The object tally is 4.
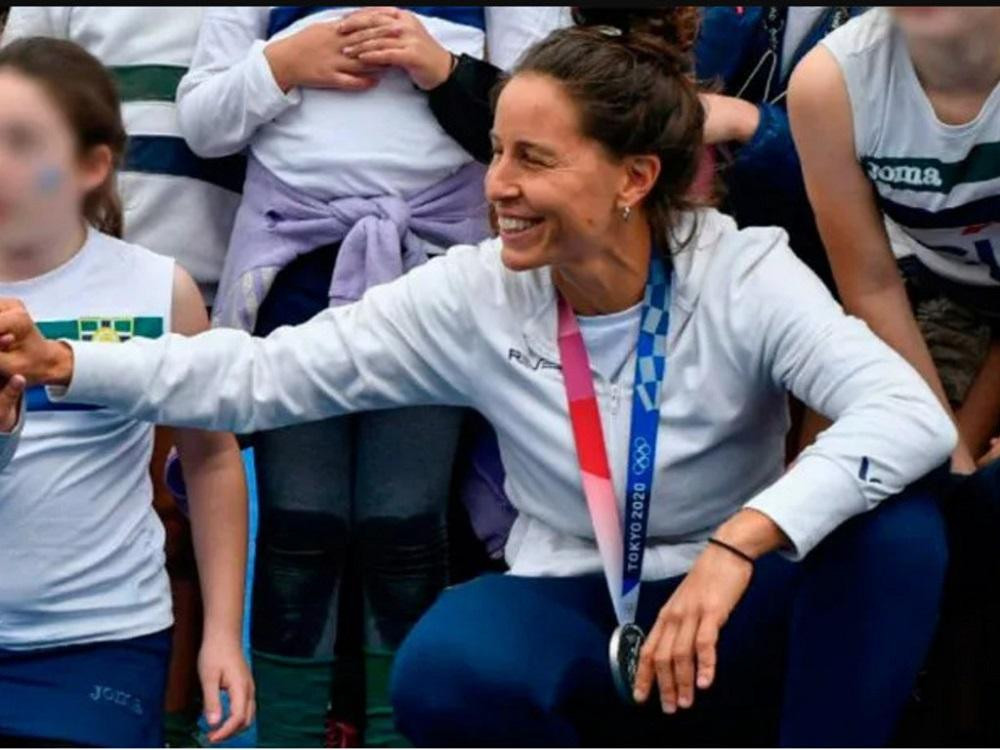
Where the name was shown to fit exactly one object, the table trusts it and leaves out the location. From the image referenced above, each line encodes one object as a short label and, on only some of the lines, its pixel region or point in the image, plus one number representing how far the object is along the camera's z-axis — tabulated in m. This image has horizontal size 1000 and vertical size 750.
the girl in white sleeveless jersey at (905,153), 3.22
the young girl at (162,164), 3.67
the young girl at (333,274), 3.47
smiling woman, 2.94
